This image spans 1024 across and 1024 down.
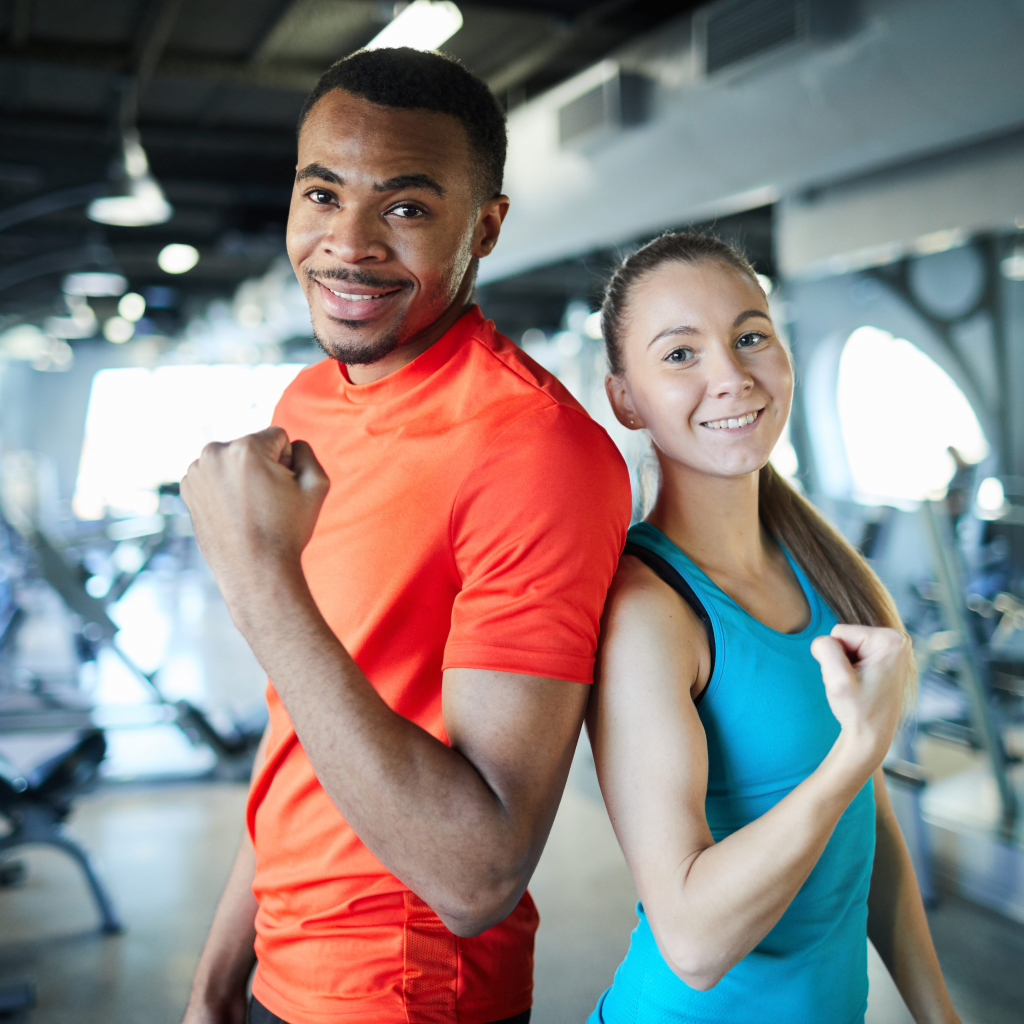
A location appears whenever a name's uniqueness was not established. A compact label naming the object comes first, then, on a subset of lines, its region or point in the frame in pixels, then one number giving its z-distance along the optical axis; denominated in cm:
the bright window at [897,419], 589
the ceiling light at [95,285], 1294
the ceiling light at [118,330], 1748
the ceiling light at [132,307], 1505
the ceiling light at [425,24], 404
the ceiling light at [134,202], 540
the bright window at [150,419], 1723
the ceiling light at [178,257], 1102
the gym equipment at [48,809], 325
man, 79
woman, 85
